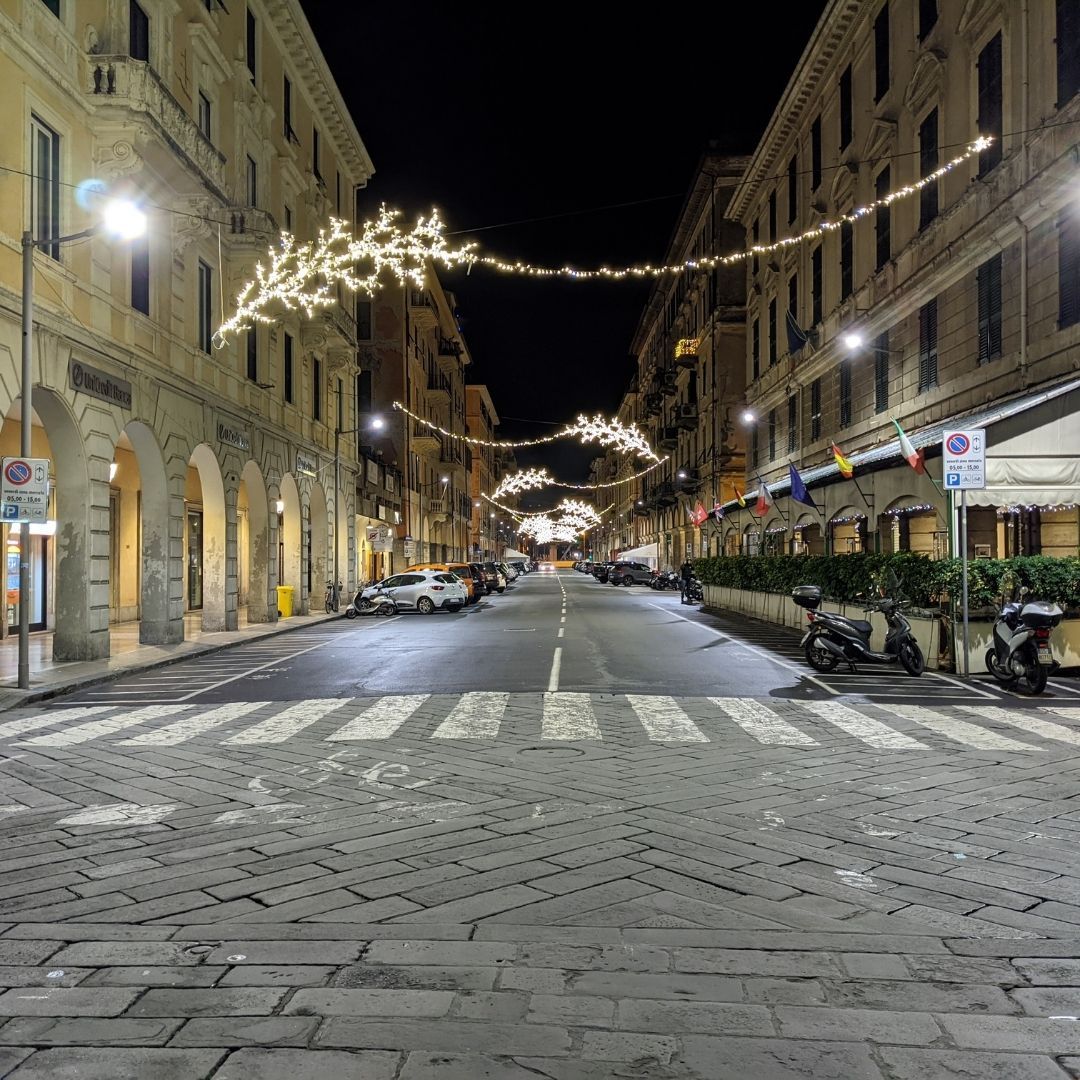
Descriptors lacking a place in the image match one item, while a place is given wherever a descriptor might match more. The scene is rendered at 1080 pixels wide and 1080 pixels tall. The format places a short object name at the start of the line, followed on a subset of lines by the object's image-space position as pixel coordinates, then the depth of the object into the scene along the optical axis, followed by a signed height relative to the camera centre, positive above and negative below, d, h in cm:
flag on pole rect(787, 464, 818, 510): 2489 +162
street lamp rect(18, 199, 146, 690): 1306 +317
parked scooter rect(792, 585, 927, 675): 1407 -130
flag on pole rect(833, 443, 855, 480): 2145 +200
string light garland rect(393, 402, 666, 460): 3959 +517
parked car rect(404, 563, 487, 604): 3519 -66
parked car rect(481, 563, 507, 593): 4861 -100
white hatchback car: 3284 -117
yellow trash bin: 2911 -140
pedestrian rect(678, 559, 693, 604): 3759 -88
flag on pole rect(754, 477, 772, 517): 3020 +173
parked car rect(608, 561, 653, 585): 6148 -120
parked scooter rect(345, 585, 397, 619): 3181 -157
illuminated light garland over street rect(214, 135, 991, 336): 1955 +674
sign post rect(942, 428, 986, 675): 1391 +133
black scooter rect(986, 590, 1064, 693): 1209 -113
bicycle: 3156 -140
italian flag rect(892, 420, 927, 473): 1706 +173
